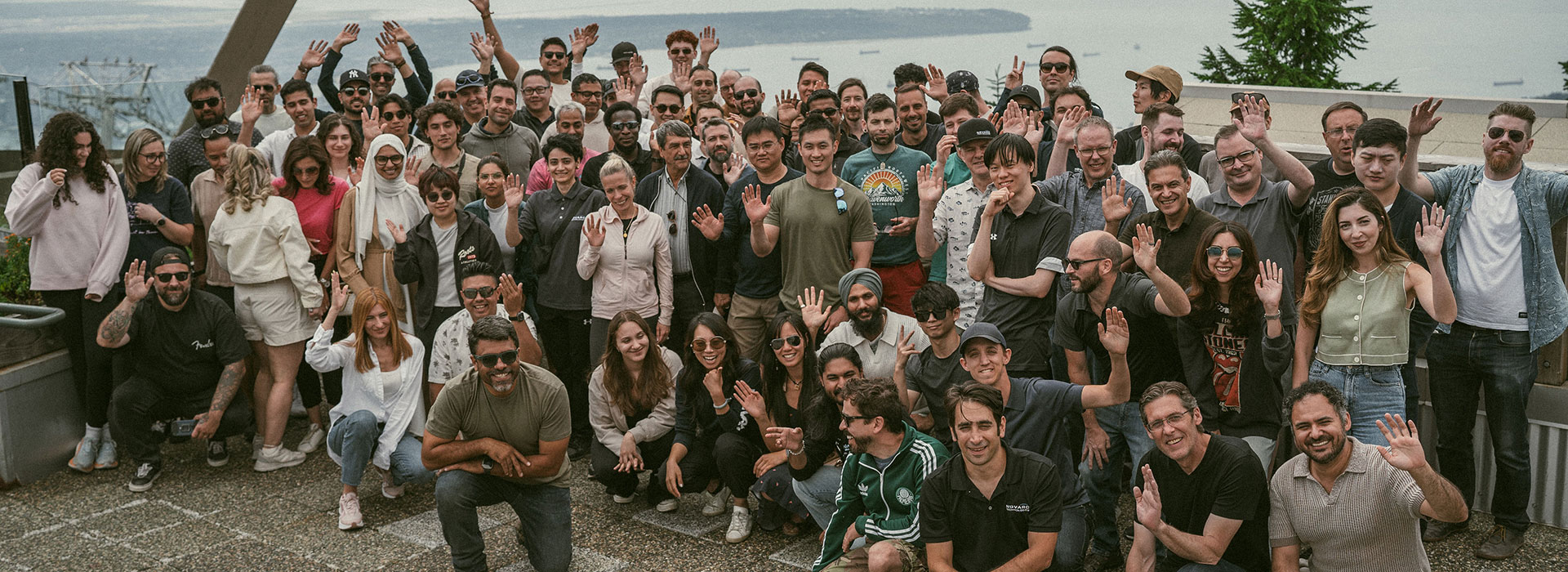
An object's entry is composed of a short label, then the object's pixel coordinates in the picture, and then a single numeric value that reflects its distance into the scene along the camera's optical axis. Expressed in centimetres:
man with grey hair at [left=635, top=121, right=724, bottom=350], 709
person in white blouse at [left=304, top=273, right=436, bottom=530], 634
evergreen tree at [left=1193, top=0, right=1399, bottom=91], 1873
